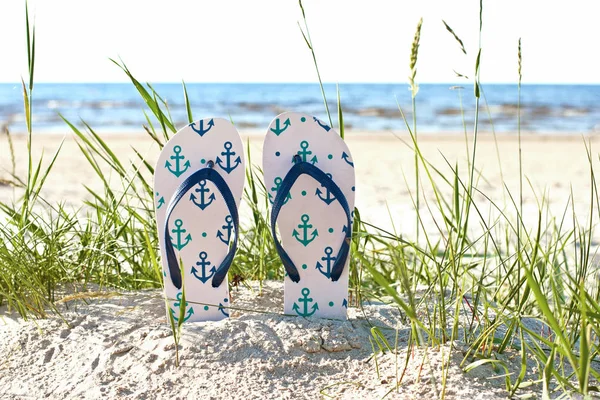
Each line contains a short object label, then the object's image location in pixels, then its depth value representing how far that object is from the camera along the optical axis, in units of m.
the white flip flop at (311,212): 1.50
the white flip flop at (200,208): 1.49
